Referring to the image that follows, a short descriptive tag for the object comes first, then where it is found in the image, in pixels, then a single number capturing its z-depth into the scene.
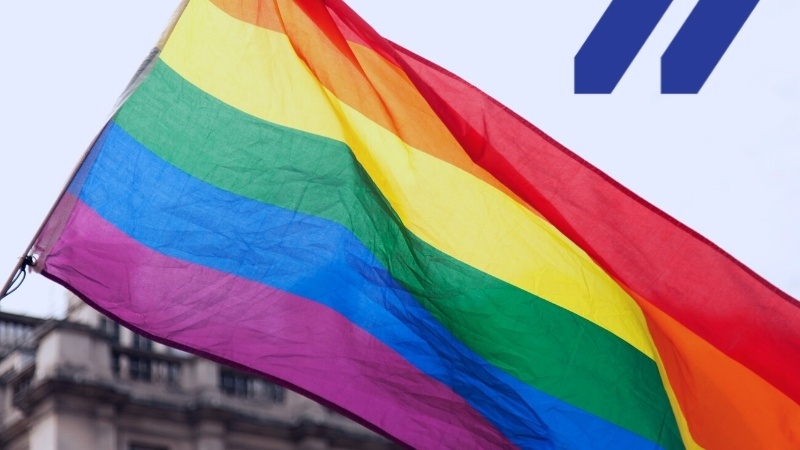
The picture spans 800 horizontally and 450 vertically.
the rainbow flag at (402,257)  9.47
